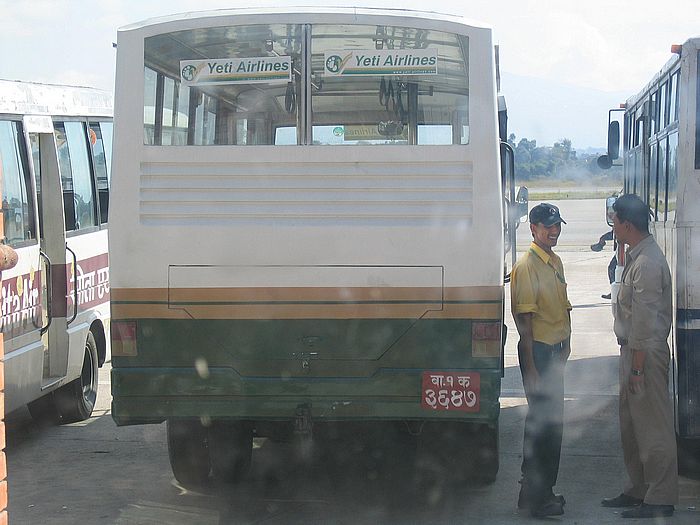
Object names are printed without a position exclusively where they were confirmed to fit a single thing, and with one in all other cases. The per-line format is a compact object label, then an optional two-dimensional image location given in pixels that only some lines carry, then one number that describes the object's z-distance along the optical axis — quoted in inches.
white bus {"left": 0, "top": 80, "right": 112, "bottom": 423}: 367.2
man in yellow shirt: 285.7
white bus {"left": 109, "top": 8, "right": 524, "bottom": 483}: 281.3
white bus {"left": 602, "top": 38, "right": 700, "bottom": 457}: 299.9
